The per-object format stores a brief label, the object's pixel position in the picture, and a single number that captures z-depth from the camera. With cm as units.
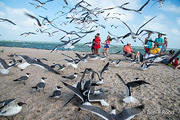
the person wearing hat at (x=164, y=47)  915
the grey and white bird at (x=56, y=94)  282
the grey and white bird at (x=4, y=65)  391
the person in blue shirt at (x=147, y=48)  907
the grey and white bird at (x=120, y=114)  159
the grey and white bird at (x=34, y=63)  261
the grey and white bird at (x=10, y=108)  211
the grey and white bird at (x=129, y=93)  256
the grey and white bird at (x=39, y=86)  320
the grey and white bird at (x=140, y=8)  403
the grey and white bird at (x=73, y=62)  549
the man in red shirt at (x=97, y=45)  929
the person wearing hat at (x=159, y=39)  822
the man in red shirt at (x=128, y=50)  978
